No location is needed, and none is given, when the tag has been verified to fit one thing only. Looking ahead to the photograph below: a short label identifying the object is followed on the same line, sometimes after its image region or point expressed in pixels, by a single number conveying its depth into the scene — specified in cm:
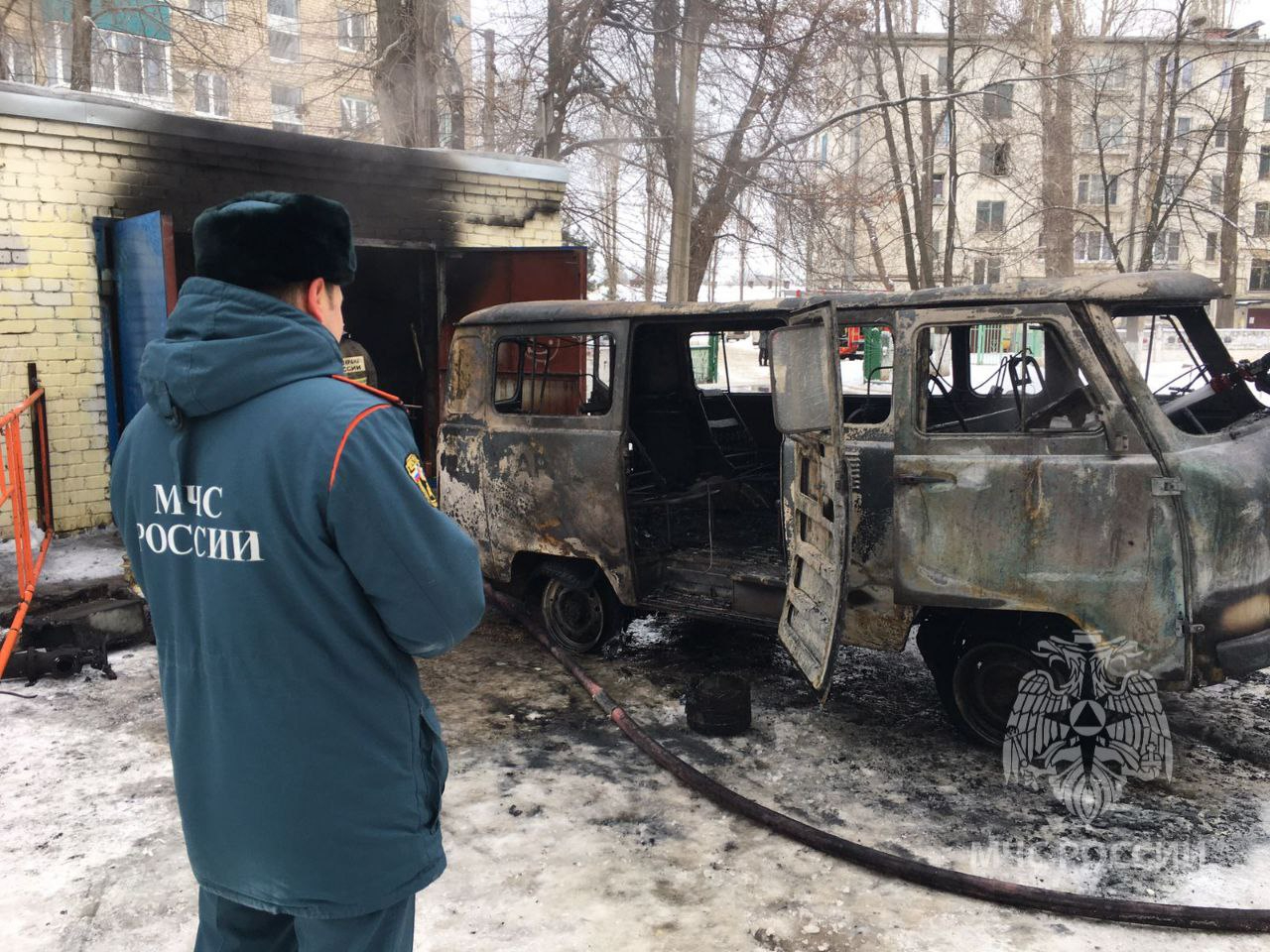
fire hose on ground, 306
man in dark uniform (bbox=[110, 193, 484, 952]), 167
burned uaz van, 388
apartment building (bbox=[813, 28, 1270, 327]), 1579
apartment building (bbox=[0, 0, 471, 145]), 1568
